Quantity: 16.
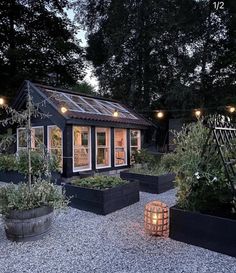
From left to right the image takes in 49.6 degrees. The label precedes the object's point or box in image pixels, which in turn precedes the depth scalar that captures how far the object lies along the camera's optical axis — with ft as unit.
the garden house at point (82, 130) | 26.94
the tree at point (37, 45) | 52.08
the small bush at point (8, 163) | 27.32
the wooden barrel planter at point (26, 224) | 11.77
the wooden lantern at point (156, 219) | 12.41
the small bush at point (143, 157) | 32.14
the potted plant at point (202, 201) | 10.93
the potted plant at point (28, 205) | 11.84
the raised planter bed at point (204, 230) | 10.52
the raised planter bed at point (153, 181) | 22.21
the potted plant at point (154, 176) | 22.31
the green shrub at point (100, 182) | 17.33
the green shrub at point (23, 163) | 24.81
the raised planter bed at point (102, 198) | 16.11
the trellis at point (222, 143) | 11.14
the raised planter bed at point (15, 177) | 26.50
